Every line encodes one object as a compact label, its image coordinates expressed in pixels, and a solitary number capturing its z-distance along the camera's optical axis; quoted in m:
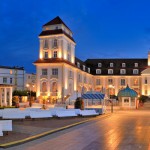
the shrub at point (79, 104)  24.50
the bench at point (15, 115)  16.39
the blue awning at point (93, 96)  29.80
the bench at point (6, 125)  9.69
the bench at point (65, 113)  18.14
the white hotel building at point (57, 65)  43.86
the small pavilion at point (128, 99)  37.12
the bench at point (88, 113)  20.33
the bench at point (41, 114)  16.79
